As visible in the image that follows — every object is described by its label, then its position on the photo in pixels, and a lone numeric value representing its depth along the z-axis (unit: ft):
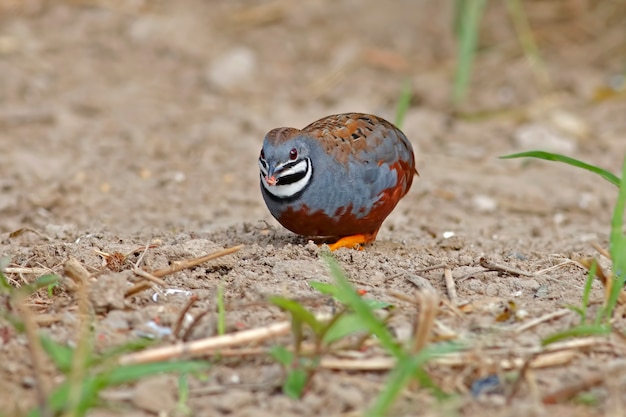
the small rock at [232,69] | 63.62
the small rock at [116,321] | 24.48
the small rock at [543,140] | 54.65
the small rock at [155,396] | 20.90
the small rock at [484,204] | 46.98
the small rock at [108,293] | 25.09
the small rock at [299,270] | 28.45
